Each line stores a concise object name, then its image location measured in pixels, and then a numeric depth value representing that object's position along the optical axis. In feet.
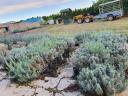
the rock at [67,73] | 5.37
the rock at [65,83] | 4.92
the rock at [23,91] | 4.90
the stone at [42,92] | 4.79
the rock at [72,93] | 4.53
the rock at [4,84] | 5.31
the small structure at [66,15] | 46.93
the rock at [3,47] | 7.62
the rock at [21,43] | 8.62
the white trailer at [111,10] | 36.26
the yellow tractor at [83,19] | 39.84
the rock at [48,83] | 5.08
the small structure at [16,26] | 51.40
